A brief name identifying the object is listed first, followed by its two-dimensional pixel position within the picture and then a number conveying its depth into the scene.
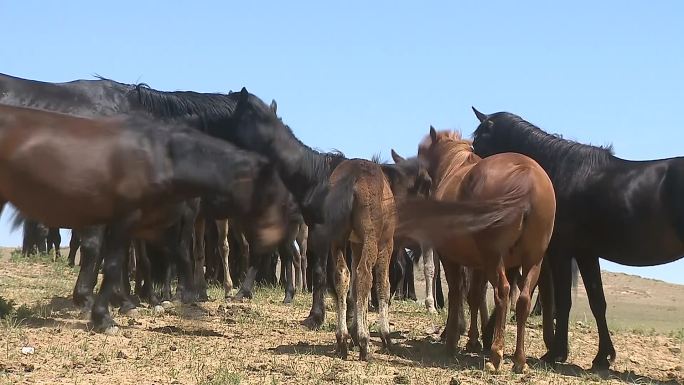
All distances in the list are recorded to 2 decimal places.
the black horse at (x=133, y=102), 22.97
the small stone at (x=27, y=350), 16.33
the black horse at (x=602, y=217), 19.08
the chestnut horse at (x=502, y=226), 17.33
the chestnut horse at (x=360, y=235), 17.89
